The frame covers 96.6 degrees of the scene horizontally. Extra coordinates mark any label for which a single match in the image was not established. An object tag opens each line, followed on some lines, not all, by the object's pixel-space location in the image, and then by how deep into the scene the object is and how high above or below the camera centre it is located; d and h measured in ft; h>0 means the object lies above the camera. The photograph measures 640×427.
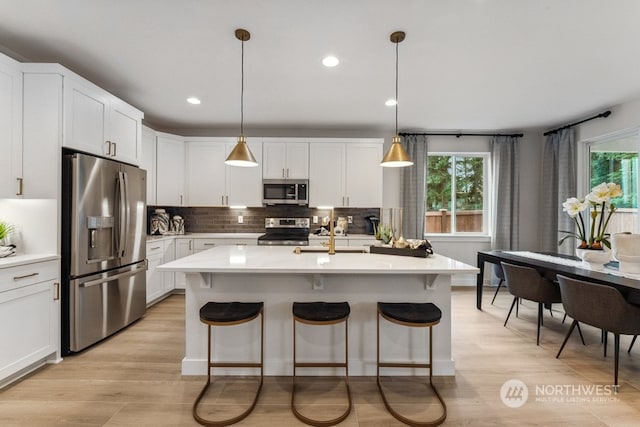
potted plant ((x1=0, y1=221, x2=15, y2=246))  7.10 -0.49
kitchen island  7.14 -2.77
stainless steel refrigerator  7.84 -1.09
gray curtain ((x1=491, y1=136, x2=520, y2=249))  15.33 +1.21
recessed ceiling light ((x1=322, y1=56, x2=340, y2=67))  8.25 +4.48
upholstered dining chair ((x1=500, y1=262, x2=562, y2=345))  9.11 -2.40
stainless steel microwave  14.45 +1.08
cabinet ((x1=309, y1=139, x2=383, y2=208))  14.61 +2.04
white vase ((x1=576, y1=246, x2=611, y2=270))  8.55 -1.31
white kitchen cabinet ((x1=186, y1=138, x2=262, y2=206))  14.64 +1.76
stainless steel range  14.90 -0.79
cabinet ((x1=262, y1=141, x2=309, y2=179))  14.57 +2.68
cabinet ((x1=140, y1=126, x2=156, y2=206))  12.93 +2.45
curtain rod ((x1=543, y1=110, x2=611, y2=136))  12.41 +4.36
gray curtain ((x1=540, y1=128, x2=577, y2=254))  14.10 +1.48
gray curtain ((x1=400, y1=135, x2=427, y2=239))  15.16 +1.39
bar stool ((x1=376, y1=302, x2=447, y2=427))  5.67 -2.21
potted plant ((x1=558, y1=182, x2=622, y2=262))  8.04 +0.23
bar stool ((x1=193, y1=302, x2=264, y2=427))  5.67 -2.24
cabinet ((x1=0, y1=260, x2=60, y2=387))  6.56 -2.61
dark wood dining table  6.75 -1.70
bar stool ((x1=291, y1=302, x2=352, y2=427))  5.63 -2.20
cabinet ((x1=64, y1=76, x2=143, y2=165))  7.94 +2.82
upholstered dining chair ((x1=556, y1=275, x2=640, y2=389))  6.63 -2.30
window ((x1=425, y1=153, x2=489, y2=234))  16.11 +1.06
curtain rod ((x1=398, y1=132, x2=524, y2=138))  15.34 +4.32
